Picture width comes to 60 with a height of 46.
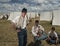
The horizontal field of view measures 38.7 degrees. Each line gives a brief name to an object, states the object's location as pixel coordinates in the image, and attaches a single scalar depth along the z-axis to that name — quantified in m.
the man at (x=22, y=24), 3.07
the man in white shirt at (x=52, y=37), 3.76
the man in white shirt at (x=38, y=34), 3.40
